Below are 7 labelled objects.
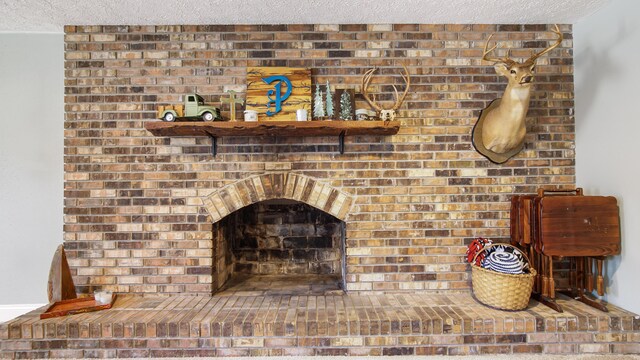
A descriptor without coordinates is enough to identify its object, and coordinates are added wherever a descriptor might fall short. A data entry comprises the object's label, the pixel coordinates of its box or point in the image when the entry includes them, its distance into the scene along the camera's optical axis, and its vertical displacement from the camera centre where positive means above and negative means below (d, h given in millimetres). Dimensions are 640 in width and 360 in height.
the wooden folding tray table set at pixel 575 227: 2197 -328
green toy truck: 2361 +497
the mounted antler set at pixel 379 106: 2400 +614
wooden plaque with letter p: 2506 +675
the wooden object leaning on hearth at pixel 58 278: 2279 -675
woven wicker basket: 2150 -732
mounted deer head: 2221 +447
